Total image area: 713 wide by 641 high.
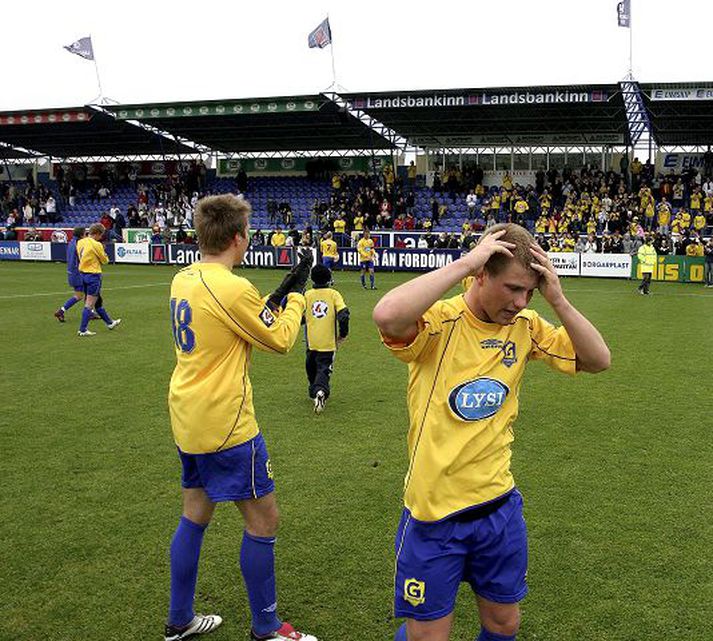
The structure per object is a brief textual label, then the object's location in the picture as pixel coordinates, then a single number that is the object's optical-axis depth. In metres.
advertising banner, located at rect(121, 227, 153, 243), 38.69
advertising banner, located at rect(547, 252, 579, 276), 27.83
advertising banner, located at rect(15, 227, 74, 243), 38.03
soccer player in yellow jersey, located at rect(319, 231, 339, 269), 26.42
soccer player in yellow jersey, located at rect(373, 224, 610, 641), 2.66
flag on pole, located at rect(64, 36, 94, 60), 36.53
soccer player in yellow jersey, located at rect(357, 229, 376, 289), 22.83
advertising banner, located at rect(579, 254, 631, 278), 26.89
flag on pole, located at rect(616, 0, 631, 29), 28.94
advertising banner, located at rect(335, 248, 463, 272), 28.62
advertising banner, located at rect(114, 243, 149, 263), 34.84
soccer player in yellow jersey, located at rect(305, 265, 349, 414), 8.09
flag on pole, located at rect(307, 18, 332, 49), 32.69
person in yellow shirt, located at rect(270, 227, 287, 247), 32.50
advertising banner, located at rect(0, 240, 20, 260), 37.22
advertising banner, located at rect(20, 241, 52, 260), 36.16
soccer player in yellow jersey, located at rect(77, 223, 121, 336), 13.63
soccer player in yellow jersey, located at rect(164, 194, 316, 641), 3.48
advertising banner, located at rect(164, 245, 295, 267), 31.25
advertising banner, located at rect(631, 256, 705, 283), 25.92
